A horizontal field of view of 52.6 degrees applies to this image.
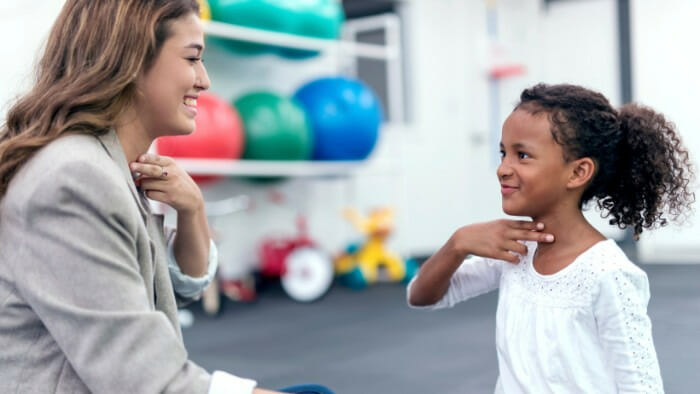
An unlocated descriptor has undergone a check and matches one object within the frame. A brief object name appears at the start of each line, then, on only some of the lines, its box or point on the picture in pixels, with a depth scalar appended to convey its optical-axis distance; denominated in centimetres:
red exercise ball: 328
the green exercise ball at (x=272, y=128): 371
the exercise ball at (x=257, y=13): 360
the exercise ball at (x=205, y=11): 341
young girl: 95
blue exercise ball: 400
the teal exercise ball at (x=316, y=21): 382
